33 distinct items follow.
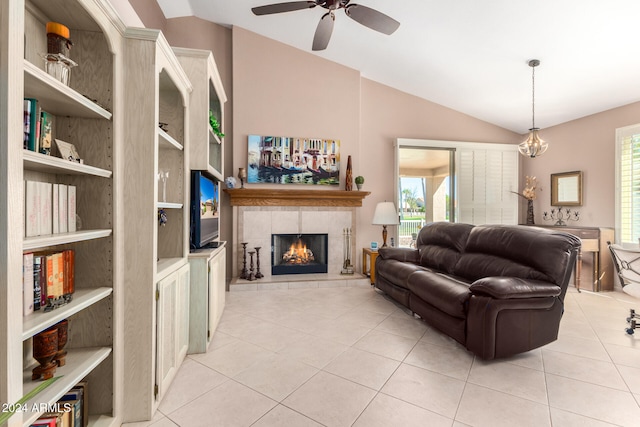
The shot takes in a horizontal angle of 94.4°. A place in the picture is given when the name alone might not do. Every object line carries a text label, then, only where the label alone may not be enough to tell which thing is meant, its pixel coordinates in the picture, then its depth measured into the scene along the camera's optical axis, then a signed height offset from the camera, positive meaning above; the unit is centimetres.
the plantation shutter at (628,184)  389 +40
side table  439 -76
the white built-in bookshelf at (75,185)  87 +11
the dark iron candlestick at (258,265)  434 -77
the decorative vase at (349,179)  466 +54
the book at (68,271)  130 -26
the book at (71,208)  132 +2
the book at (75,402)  130 -84
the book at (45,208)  116 +2
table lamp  450 -3
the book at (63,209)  126 +2
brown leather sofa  214 -62
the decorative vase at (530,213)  514 +0
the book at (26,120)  103 +32
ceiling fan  251 +176
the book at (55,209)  123 +1
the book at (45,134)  120 +32
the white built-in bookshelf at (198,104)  241 +90
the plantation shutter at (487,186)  525 +50
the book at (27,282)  105 -25
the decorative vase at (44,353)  114 -55
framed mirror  456 +40
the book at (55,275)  120 -26
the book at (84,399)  137 -87
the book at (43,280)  116 -27
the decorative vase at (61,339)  126 -54
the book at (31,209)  108 +1
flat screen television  232 +3
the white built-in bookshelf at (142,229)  156 -9
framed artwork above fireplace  443 +81
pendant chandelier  368 +86
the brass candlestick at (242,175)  430 +55
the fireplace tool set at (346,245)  469 -51
